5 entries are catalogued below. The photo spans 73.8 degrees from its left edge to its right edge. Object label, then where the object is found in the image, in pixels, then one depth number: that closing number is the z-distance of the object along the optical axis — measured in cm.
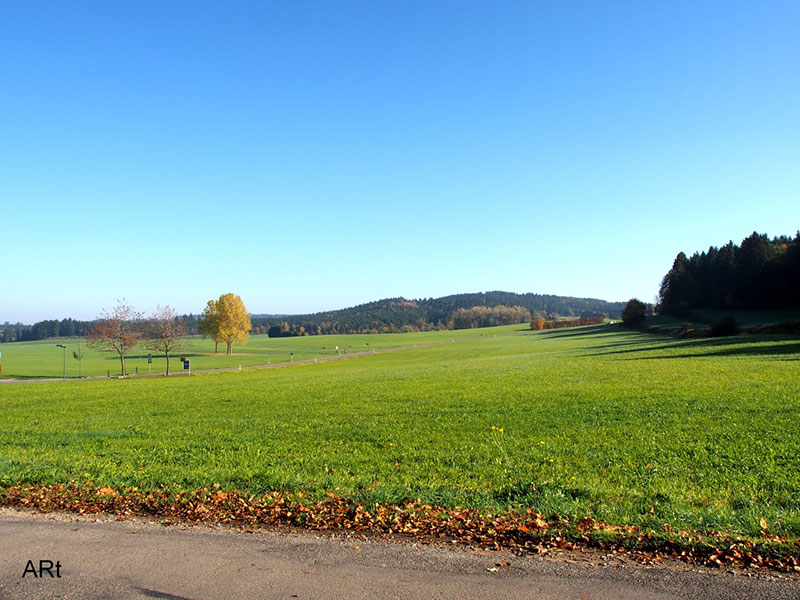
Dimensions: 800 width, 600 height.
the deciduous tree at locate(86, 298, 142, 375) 5562
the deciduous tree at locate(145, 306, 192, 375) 5847
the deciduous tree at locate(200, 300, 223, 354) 9094
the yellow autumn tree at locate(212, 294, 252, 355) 9075
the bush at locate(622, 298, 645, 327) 11188
